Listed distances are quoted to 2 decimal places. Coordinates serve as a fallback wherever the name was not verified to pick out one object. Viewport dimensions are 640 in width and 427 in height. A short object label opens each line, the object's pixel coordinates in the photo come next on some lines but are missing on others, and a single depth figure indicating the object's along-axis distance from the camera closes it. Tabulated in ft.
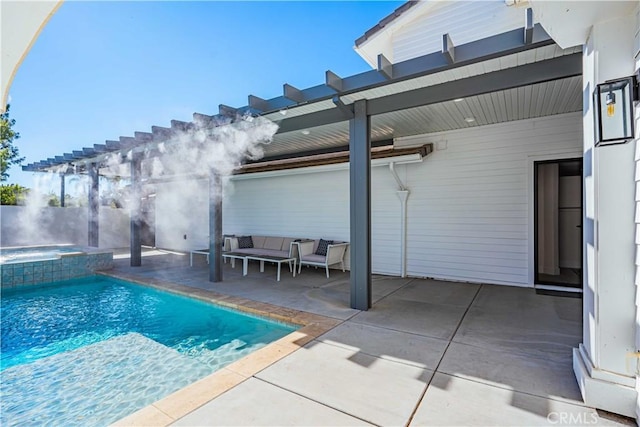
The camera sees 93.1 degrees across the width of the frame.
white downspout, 21.34
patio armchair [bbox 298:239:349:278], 21.54
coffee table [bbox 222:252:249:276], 22.29
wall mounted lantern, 6.11
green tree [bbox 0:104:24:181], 35.70
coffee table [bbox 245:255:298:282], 21.36
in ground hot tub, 19.56
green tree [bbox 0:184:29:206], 36.42
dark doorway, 19.62
